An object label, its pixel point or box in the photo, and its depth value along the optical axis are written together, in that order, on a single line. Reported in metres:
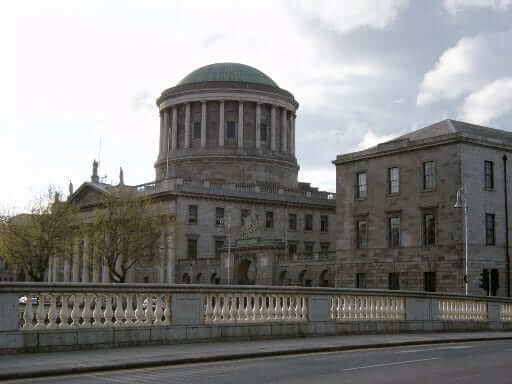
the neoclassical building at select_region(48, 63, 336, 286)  75.62
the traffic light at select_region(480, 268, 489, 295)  38.48
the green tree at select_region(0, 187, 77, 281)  69.81
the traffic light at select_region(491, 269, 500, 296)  50.91
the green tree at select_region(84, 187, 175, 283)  70.00
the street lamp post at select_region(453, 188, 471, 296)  48.55
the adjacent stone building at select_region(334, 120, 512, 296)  56.12
